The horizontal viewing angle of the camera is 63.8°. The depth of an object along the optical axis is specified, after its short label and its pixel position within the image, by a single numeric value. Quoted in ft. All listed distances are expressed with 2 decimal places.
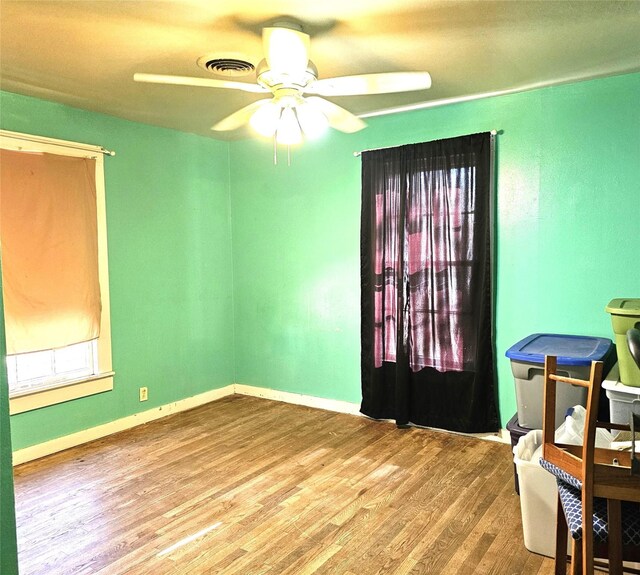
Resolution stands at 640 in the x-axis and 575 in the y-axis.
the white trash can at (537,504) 7.47
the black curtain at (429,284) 11.87
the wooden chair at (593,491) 4.78
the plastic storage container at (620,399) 8.27
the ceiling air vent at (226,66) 9.18
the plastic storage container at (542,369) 9.14
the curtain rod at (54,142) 10.84
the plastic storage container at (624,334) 8.20
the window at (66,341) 11.14
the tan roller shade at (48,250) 10.85
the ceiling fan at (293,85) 7.41
